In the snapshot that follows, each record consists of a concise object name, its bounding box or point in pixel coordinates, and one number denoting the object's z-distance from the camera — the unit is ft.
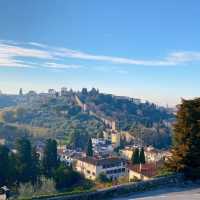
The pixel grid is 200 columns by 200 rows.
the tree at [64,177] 136.63
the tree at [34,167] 142.71
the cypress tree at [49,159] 157.93
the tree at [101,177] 164.95
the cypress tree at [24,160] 139.37
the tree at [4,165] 130.22
